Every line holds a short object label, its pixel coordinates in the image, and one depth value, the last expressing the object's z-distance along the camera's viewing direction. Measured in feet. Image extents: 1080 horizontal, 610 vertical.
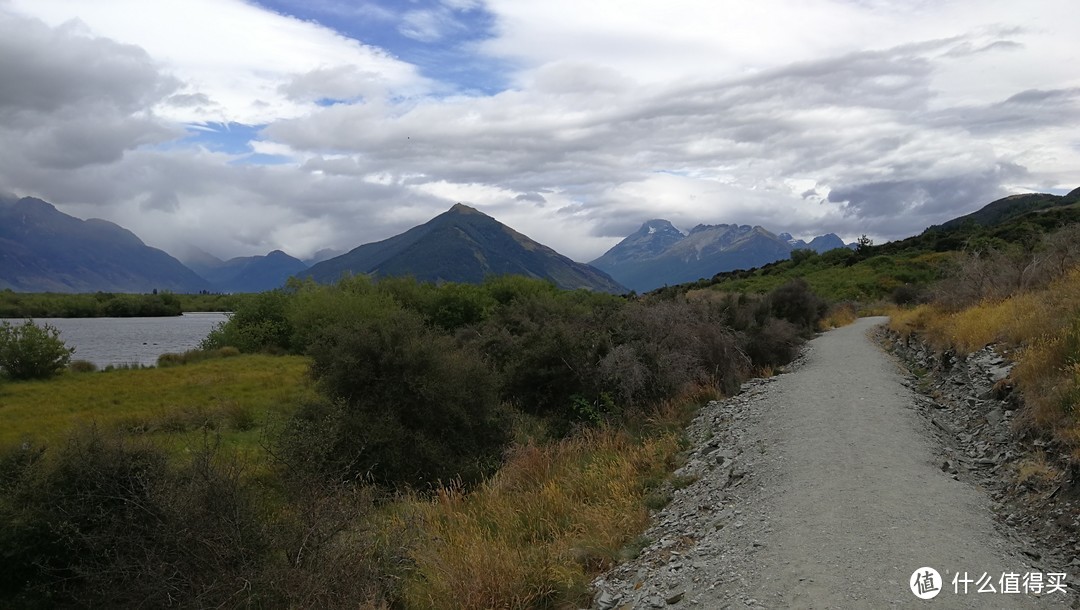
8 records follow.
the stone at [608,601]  20.58
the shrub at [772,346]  71.33
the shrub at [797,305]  102.91
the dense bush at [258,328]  169.68
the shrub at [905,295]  131.13
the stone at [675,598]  19.52
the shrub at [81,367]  128.16
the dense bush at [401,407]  45.06
